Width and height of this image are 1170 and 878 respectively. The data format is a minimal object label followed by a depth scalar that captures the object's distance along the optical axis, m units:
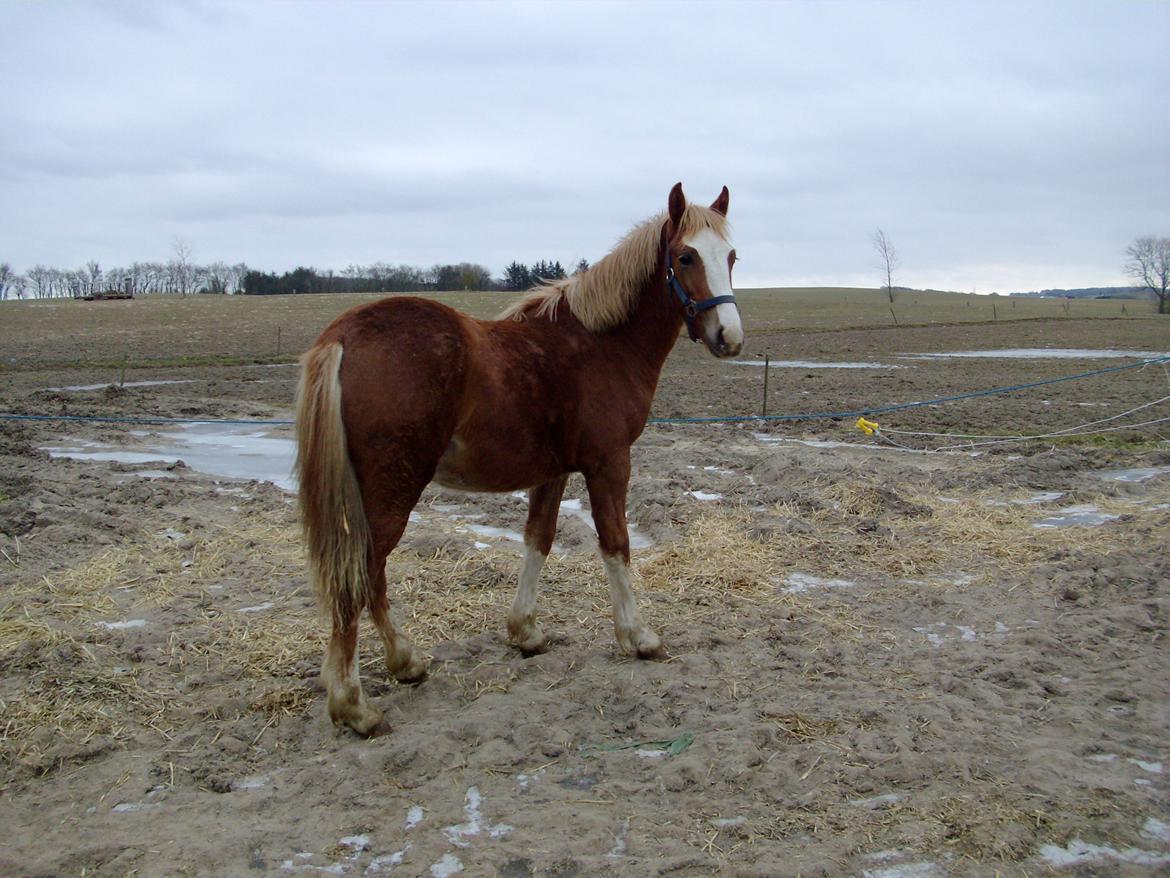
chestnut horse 3.31
